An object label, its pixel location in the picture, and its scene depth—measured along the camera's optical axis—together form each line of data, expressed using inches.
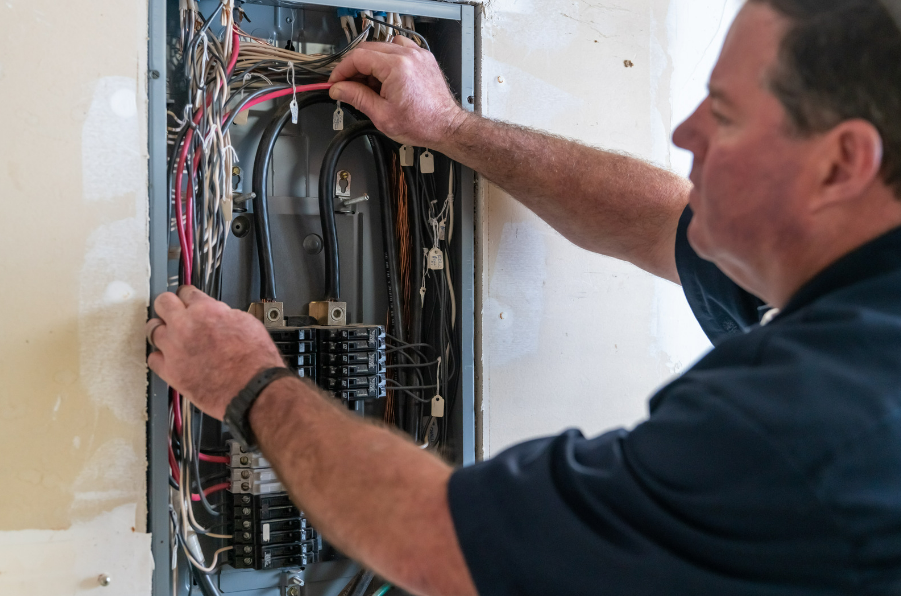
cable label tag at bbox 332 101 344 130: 51.0
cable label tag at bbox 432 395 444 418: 53.1
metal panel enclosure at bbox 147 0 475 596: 51.4
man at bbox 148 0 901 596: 25.6
